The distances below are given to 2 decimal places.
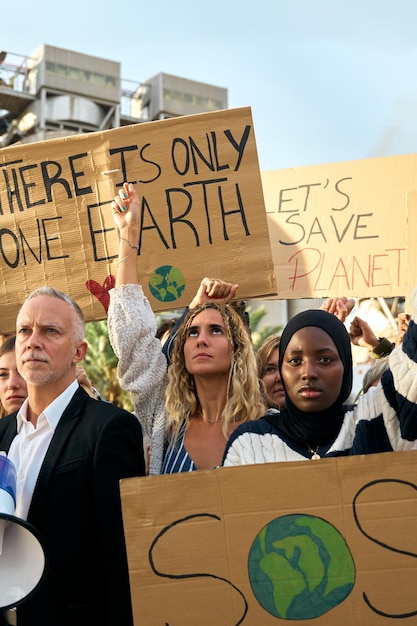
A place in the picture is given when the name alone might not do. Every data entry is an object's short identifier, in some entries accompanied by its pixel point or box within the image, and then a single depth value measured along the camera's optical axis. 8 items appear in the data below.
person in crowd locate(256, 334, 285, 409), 3.75
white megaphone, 2.05
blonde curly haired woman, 3.08
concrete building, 40.53
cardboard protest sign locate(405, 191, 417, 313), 3.97
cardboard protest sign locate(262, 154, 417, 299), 4.57
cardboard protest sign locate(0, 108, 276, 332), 3.80
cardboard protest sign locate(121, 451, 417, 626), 1.77
